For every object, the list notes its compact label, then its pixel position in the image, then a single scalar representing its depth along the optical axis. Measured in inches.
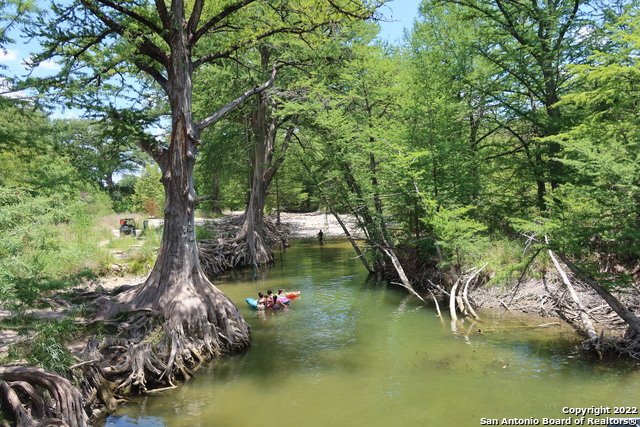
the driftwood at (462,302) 440.7
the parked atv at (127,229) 868.0
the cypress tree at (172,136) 315.6
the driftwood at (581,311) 340.2
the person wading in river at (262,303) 524.4
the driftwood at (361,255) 664.0
